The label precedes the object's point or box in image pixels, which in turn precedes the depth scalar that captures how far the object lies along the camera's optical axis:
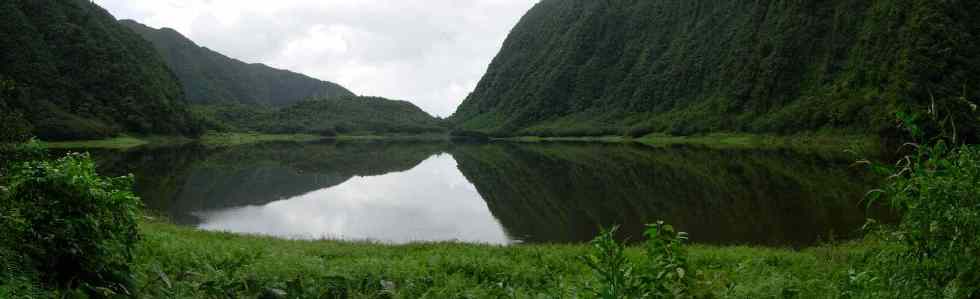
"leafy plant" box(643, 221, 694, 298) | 5.96
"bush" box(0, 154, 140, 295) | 7.05
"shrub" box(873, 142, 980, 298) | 4.89
